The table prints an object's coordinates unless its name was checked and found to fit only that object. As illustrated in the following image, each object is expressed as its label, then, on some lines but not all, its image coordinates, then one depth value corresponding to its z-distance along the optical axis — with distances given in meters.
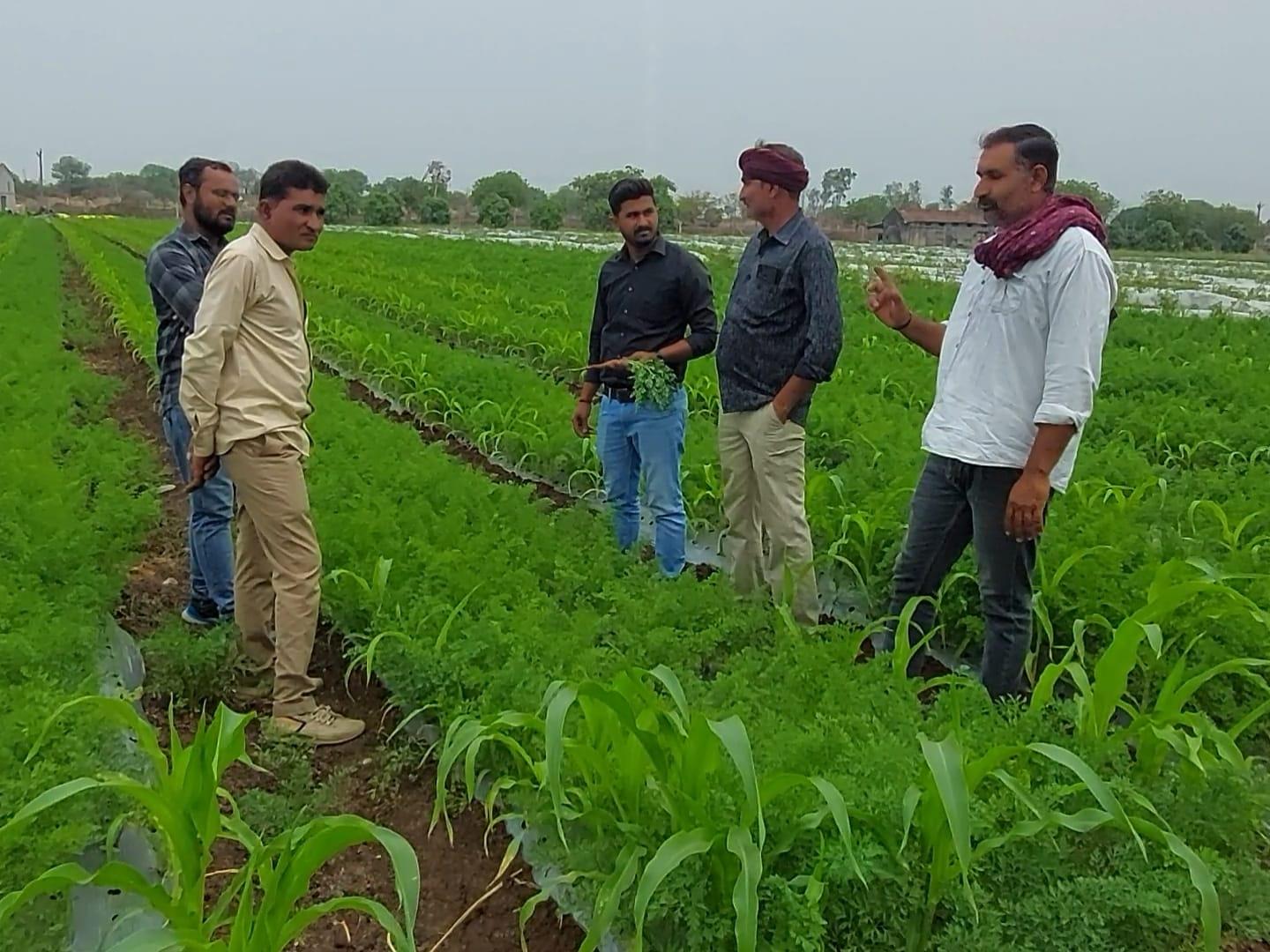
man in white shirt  2.90
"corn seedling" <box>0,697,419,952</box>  2.00
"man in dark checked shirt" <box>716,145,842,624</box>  3.80
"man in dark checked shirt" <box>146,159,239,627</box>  4.03
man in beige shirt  3.33
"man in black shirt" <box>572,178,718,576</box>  4.52
